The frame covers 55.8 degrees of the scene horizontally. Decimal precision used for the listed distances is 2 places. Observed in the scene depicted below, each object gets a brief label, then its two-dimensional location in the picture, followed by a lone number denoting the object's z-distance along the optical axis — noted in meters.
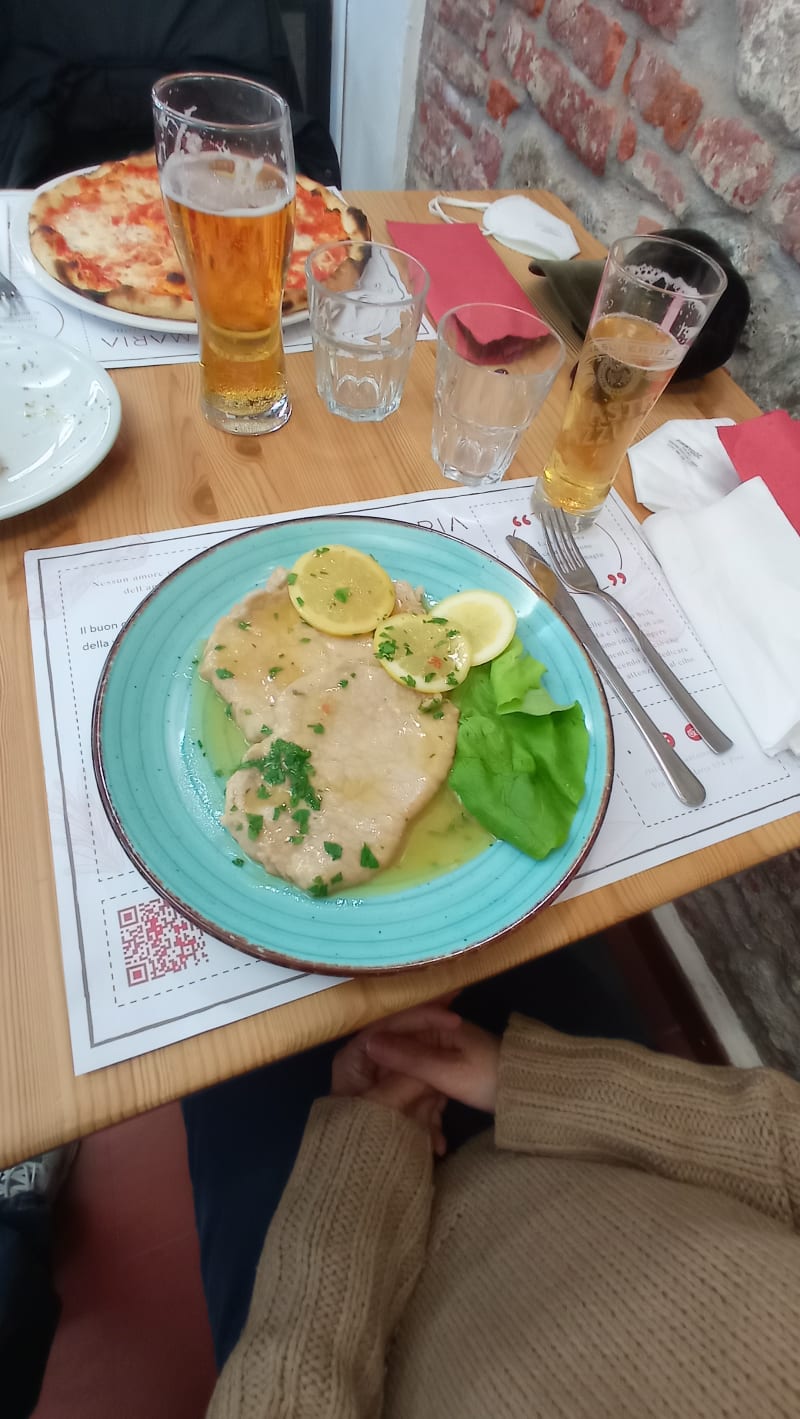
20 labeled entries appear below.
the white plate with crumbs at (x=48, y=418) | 0.75
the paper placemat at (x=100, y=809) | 0.52
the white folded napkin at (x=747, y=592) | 0.74
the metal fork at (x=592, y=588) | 0.72
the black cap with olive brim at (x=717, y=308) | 0.99
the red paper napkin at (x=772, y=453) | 0.88
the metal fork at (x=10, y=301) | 0.95
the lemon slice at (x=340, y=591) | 0.69
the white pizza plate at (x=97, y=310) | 0.94
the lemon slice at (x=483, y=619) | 0.69
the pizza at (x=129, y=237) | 0.95
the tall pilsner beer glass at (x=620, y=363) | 0.79
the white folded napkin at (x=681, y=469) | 0.93
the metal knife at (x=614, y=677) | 0.68
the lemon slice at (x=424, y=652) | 0.68
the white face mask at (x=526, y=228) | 1.23
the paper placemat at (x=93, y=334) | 0.94
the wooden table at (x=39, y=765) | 0.49
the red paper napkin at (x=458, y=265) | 1.11
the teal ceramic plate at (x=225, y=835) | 0.52
